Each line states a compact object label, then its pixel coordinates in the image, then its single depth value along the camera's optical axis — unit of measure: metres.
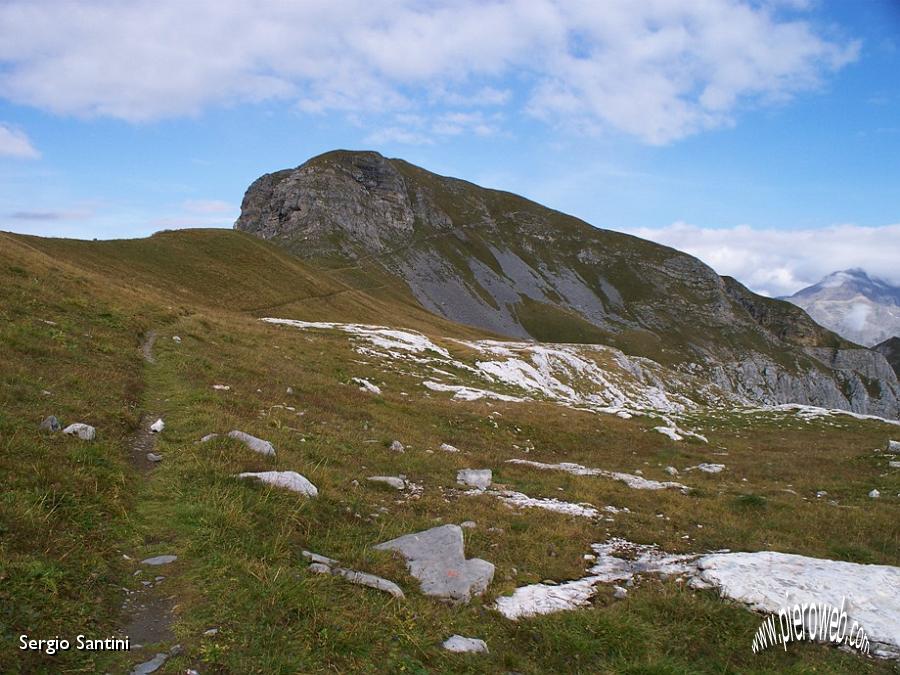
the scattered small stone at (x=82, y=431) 10.00
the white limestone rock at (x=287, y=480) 9.77
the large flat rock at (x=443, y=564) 7.69
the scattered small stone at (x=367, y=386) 26.87
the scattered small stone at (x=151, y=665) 4.97
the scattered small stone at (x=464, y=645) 6.35
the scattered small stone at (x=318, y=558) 7.61
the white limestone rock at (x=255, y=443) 11.67
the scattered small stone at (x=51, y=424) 9.72
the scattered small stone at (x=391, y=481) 12.57
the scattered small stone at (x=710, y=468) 23.10
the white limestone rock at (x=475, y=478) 14.52
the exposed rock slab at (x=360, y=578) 7.21
